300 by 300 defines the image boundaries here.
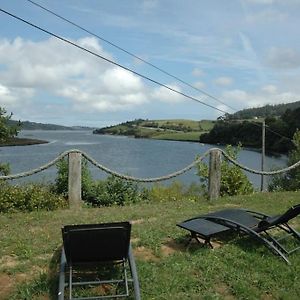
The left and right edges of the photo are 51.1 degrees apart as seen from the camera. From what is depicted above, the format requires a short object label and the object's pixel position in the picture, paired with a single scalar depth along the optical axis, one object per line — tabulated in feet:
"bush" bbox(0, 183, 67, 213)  19.70
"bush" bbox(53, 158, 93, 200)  23.19
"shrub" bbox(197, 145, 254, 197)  27.56
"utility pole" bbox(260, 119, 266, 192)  57.25
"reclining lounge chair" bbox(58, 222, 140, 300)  9.89
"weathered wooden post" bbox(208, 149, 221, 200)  22.90
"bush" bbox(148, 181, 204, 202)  25.16
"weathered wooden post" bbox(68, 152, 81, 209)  20.11
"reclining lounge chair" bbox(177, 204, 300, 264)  12.95
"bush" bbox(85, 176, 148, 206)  23.17
